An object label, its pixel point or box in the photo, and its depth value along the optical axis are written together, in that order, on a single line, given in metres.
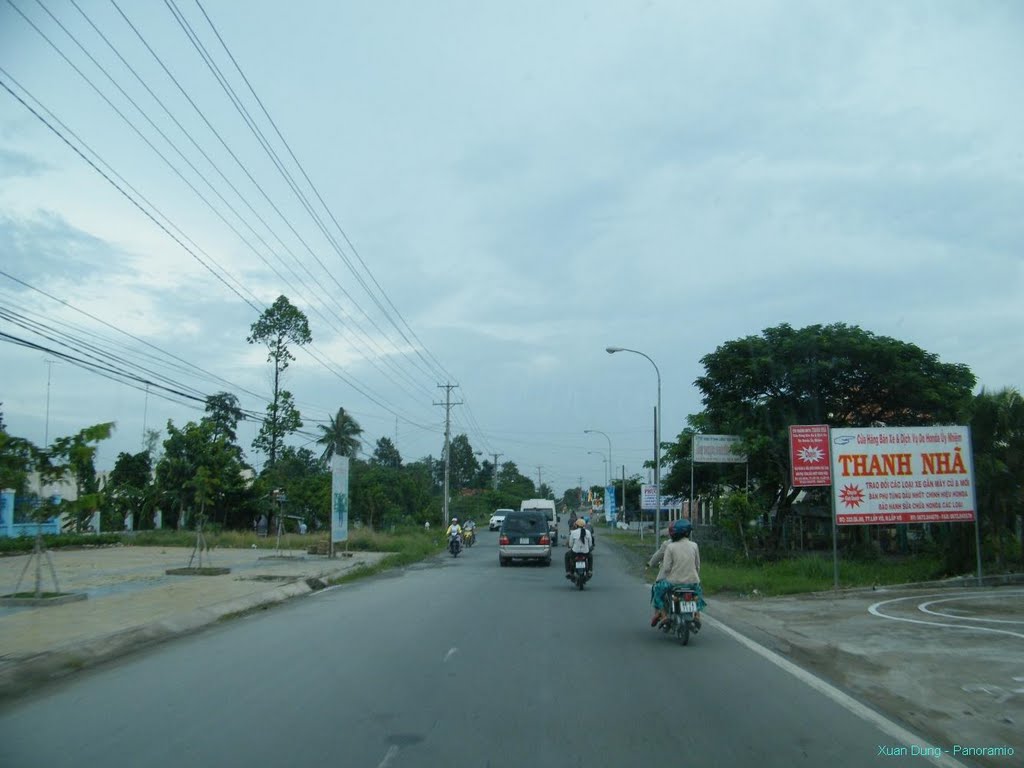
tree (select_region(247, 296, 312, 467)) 51.91
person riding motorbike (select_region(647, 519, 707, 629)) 11.57
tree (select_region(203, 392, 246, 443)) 62.69
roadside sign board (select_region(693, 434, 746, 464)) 30.61
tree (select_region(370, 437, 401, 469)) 118.88
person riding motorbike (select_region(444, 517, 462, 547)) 36.41
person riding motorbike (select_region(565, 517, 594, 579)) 19.98
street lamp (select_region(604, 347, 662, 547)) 33.50
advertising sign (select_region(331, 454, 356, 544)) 31.89
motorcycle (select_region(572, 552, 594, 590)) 20.05
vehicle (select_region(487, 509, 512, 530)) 70.28
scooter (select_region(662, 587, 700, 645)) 11.52
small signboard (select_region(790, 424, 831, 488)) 21.77
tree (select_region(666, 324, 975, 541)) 30.98
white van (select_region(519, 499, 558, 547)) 53.71
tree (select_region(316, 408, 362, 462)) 61.56
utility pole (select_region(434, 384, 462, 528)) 58.00
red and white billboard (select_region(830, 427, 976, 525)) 19.81
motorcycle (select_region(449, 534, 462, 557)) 36.19
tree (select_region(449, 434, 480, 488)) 128.12
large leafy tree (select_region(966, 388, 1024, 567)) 19.88
